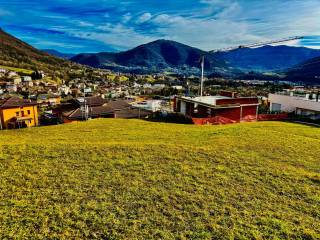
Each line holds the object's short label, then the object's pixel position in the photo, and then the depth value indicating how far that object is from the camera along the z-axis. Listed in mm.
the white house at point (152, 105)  34706
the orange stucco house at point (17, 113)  29438
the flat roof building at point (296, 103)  23309
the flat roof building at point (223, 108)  20781
